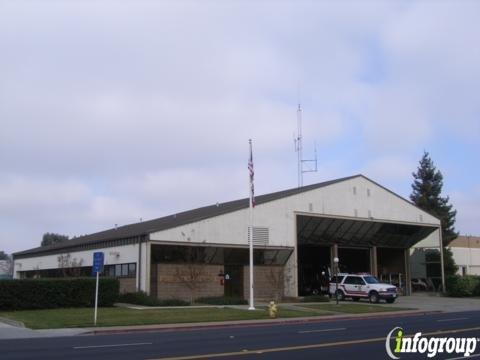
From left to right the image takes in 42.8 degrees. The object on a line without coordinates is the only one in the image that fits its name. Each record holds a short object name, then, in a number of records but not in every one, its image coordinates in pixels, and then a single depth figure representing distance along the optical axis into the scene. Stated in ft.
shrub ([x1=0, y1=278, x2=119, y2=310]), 106.42
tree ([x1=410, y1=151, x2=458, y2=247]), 278.87
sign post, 82.48
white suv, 139.64
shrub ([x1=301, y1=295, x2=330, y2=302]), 136.87
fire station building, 130.31
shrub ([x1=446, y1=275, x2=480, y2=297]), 177.58
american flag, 112.37
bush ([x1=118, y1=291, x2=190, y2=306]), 117.70
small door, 140.77
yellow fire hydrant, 96.73
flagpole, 109.29
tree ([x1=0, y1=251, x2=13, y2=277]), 250.47
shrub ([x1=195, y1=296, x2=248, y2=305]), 125.29
